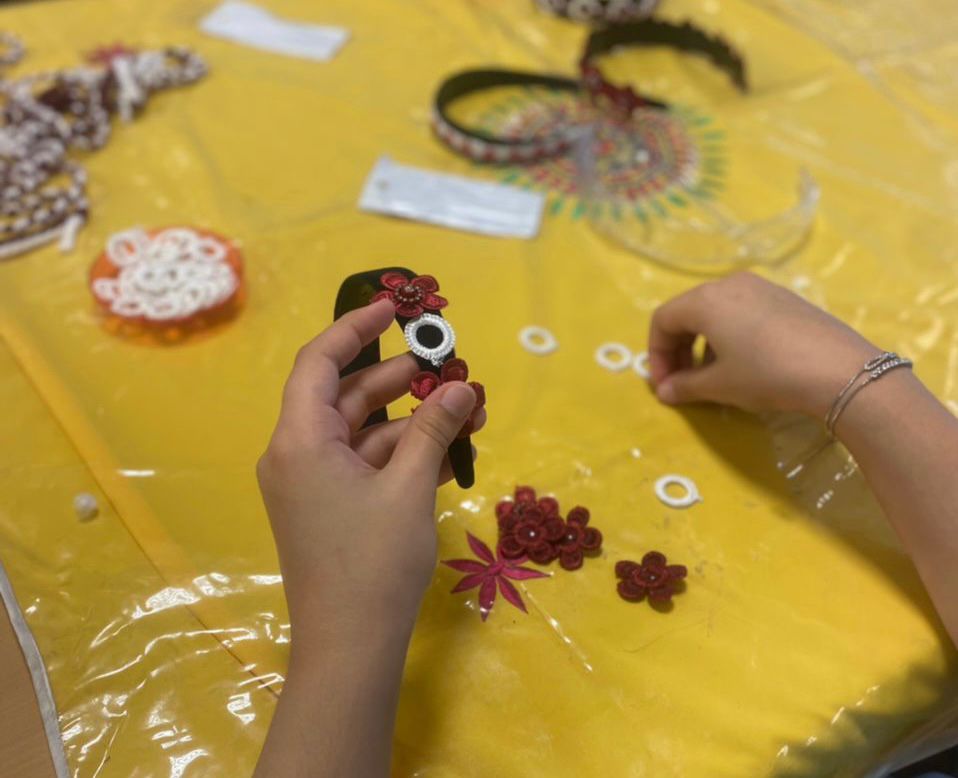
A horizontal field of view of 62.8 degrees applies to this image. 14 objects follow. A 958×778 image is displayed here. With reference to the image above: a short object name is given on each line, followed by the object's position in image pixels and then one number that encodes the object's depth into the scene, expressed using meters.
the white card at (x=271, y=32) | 1.24
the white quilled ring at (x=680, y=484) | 0.73
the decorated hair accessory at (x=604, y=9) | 1.33
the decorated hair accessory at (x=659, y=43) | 1.19
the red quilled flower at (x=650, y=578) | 0.65
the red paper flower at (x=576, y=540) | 0.67
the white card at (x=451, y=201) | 0.99
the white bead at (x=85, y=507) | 0.68
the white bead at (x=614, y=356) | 0.85
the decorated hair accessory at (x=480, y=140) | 1.08
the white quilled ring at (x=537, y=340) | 0.86
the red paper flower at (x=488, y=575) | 0.65
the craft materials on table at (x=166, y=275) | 0.83
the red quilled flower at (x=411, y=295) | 0.57
